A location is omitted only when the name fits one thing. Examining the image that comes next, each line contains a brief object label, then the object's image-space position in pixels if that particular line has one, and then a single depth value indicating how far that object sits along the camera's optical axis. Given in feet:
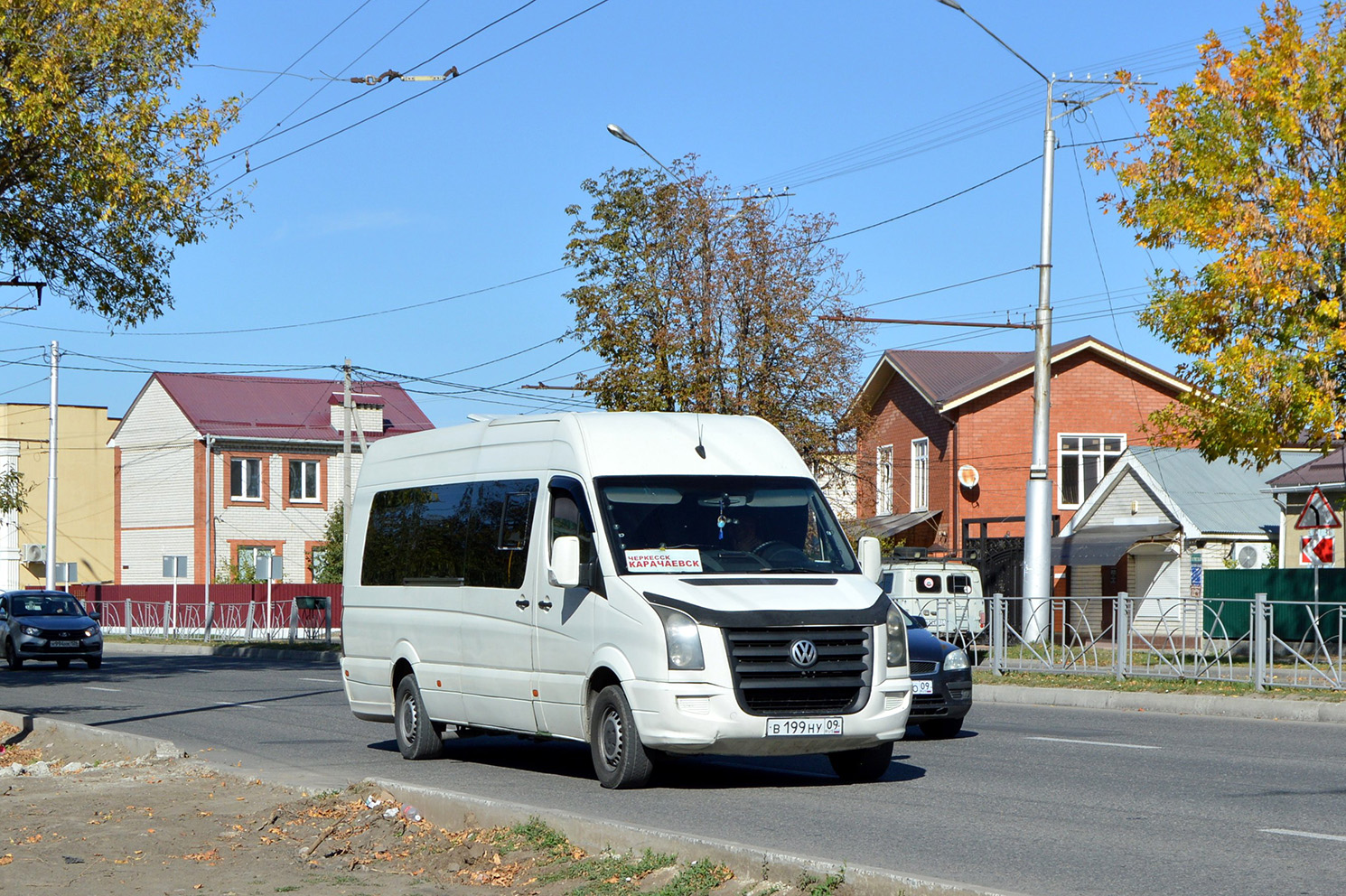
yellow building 238.27
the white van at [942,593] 87.92
